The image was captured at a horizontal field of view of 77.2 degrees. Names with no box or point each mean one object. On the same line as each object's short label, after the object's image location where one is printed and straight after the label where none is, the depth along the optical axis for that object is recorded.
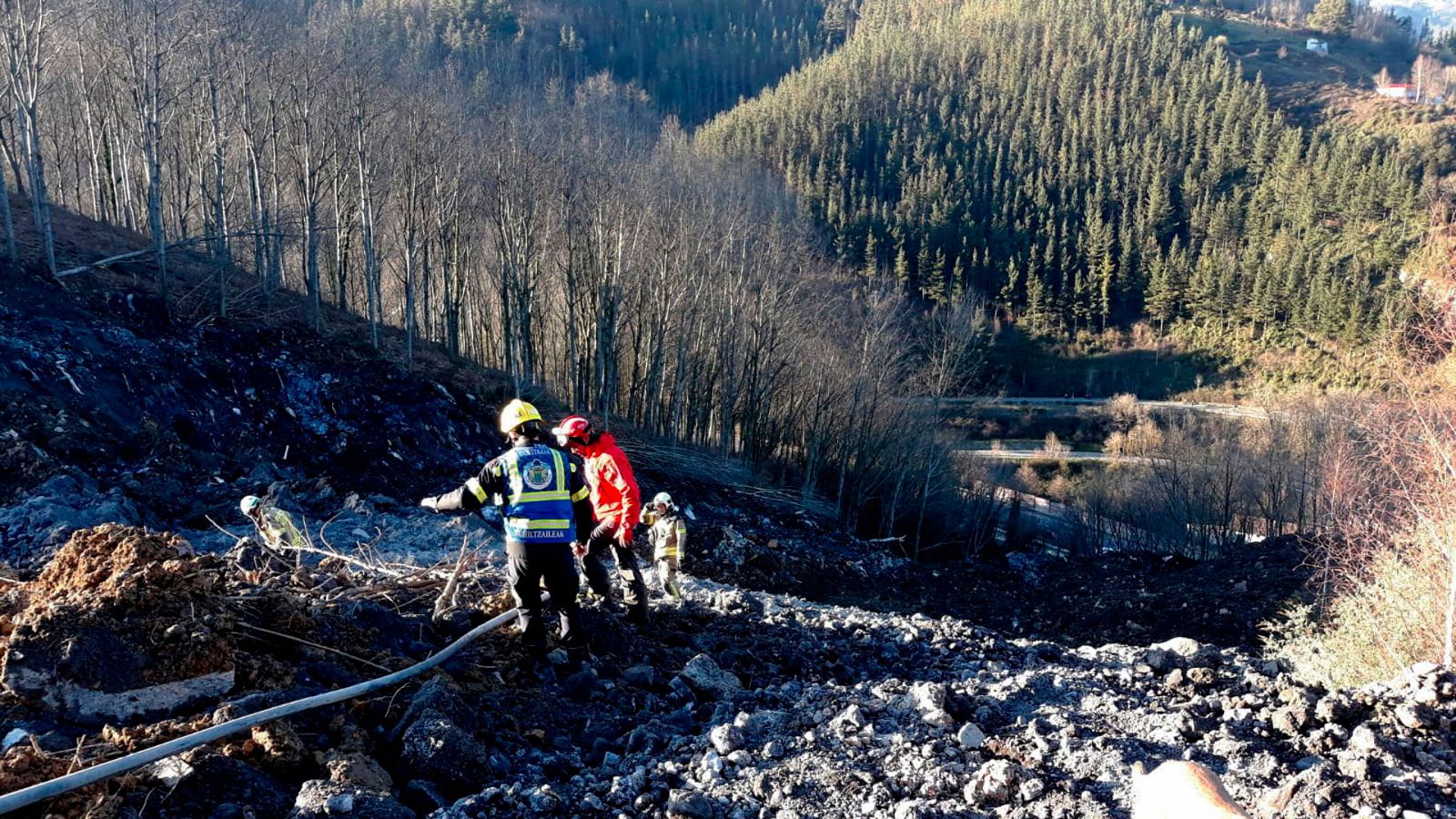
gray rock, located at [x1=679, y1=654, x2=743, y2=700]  6.36
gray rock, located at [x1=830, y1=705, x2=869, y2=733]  5.37
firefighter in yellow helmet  6.18
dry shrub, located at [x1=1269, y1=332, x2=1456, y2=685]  9.80
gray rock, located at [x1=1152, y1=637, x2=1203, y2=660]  7.05
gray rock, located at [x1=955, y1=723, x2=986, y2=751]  5.09
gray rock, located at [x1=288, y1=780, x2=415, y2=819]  4.08
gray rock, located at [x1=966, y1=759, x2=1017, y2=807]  4.46
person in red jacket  7.36
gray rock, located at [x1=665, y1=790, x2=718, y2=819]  4.36
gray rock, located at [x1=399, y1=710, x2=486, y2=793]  4.67
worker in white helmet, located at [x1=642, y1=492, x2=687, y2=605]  8.83
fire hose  3.74
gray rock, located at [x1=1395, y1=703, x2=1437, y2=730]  5.08
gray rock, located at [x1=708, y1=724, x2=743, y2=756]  5.06
